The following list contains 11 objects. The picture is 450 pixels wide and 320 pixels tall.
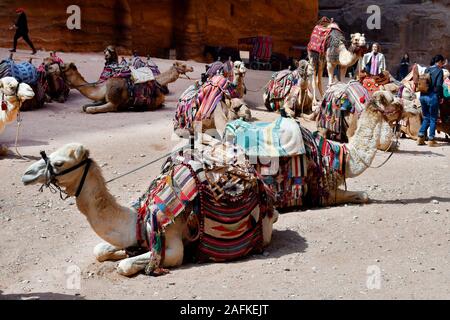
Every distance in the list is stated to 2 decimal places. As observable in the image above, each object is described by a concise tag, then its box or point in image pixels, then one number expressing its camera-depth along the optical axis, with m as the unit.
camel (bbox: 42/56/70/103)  13.86
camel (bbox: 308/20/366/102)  13.45
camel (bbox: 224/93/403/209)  6.25
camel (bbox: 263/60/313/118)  12.77
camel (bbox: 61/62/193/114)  13.02
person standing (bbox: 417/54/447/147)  10.48
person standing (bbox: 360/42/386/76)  14.60
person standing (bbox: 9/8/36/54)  17.00
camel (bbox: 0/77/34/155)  8.69
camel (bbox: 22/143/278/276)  4.59
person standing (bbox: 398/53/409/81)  20.36
